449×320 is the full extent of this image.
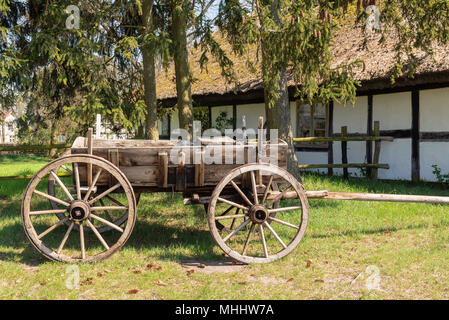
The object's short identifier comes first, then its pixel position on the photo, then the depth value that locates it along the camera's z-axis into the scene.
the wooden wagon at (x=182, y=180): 4.05
